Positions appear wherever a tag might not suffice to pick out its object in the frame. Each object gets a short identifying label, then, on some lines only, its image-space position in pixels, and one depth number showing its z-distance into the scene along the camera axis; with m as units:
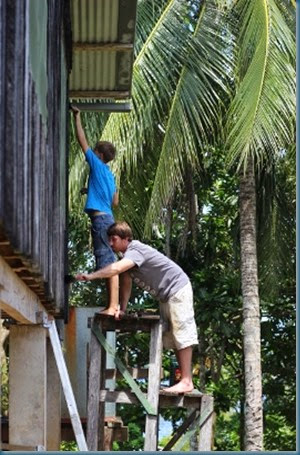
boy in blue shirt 11.17
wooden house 5.91
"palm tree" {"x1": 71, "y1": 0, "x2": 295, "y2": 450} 17.77
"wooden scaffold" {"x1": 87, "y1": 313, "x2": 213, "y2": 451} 11.12
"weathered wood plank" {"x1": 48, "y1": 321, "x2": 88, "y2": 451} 9.44
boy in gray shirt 10.91
